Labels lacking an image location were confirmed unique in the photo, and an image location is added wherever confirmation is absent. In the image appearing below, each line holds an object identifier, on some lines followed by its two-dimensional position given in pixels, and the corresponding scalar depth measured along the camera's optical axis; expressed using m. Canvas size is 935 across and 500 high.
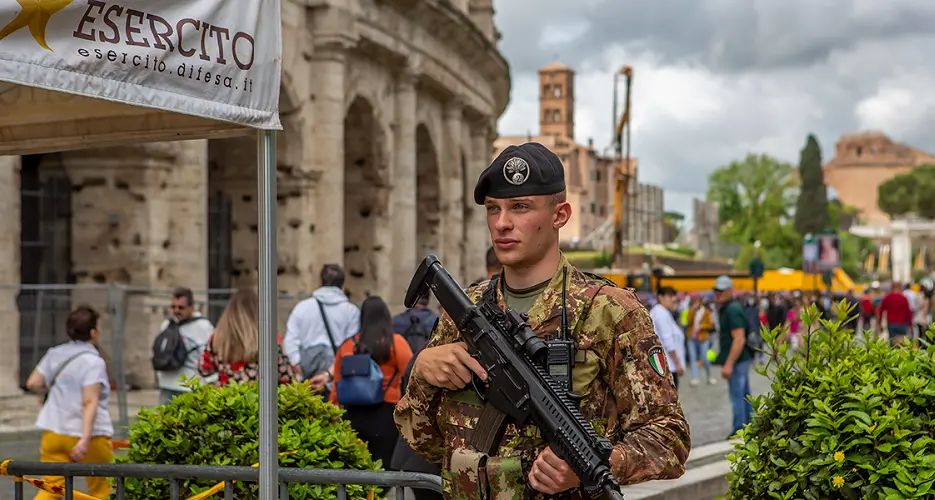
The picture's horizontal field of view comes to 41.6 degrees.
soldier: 3.33
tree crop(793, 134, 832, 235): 132.00
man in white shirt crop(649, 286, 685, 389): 15.58
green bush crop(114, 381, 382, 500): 5.61
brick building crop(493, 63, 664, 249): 135.25
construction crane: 65.12
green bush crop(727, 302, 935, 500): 4.70
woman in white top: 7.79
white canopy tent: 3.93
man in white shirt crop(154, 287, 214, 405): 9.53
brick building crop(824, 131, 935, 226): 189.88
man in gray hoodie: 9.88
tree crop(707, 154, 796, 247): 127.94
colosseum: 17.97
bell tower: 159.50
